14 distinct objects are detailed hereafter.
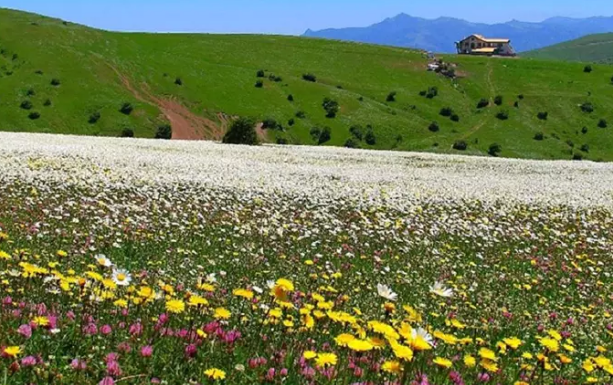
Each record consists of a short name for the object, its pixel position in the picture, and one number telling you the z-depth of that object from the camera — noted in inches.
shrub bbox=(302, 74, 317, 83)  5693.9
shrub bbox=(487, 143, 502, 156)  4212.1
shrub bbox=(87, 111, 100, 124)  4102.6
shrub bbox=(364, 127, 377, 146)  4384.8
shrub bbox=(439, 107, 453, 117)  5290.4
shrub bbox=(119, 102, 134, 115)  4252.0
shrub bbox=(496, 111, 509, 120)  5270.7
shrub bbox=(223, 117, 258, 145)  2473.3
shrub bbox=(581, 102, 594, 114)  5602.9
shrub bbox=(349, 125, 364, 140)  4480.8
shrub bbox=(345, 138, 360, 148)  4175.7
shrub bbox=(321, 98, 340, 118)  4864.7
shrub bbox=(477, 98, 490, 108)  5610.2
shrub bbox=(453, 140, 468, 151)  4107.3
